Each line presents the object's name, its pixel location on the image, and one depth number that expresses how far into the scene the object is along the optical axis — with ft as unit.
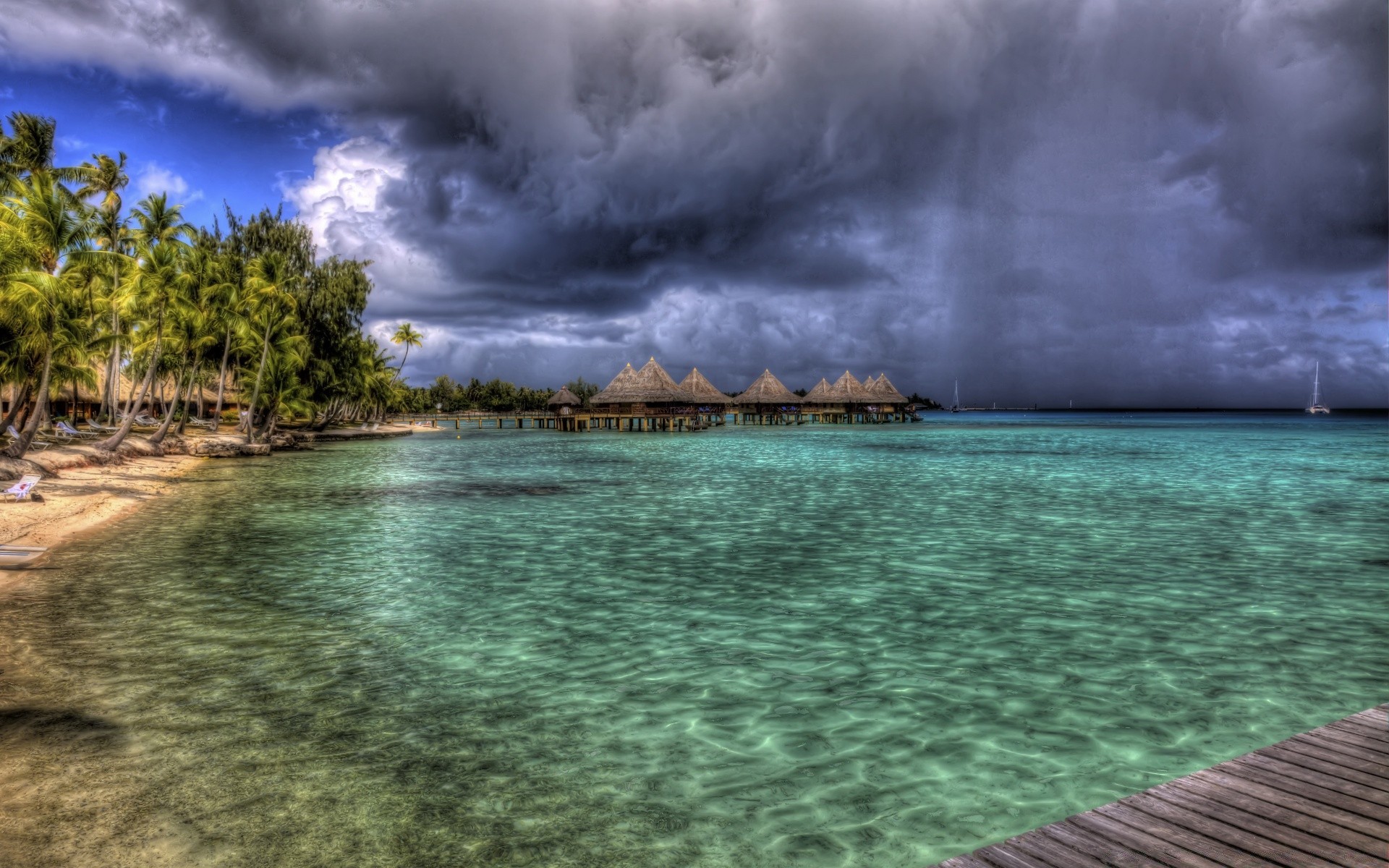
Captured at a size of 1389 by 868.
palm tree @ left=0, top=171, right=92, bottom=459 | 54.49
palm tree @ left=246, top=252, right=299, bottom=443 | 98.07
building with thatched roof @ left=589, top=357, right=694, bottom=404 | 171.53
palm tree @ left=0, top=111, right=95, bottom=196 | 92.63
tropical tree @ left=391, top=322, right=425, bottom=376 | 268.41
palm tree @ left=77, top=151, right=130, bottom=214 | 107.04
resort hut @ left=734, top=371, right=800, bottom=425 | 229.25
